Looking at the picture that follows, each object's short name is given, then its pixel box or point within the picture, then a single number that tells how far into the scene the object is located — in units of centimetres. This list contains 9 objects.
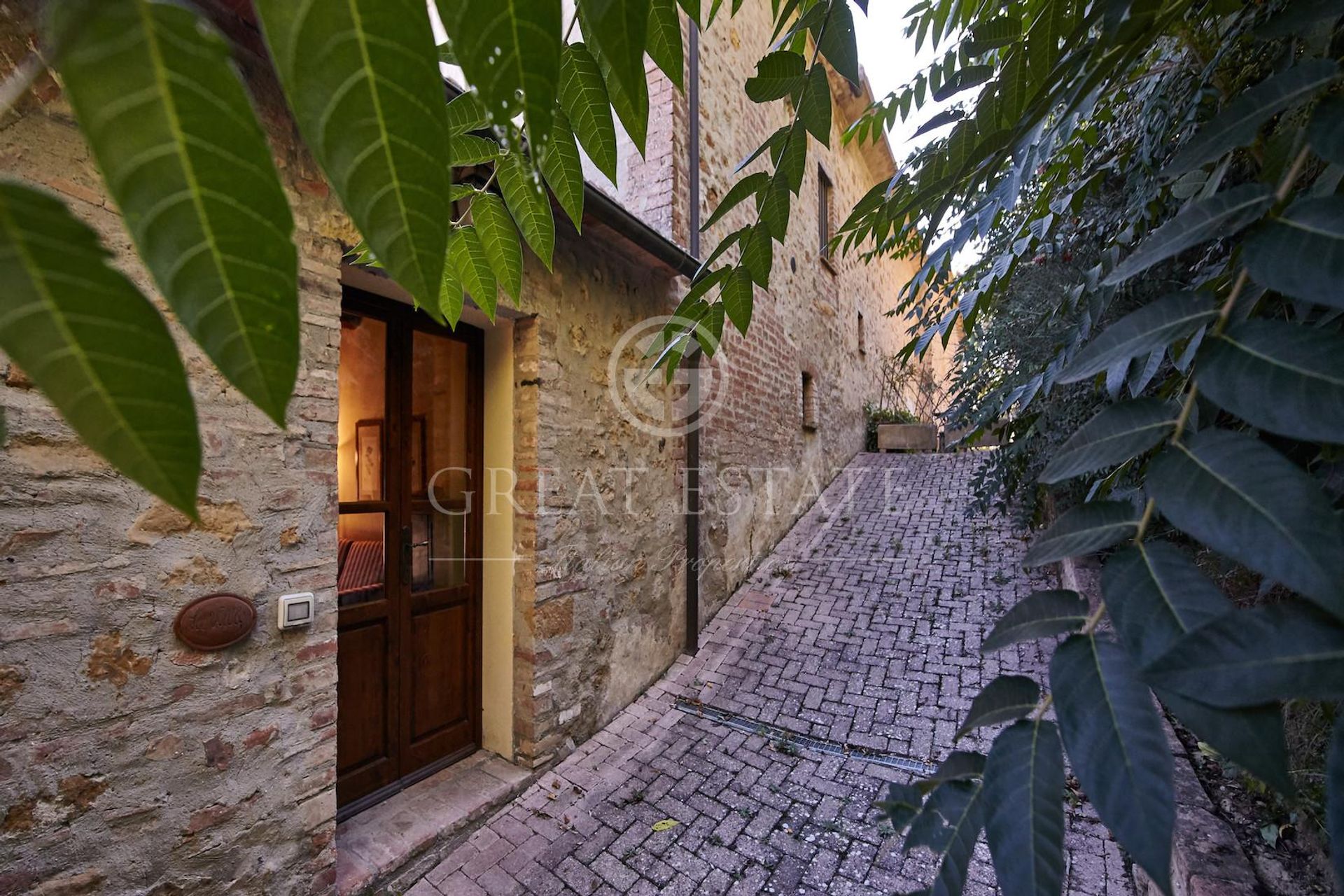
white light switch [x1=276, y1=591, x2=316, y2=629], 188
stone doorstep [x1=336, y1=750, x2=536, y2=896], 220
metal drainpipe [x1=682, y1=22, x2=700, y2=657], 426
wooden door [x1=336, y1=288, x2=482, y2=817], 259
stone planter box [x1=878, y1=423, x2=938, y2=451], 1012
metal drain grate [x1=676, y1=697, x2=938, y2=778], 291
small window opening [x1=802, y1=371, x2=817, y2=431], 734
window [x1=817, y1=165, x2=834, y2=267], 801
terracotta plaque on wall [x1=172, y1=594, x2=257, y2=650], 167
